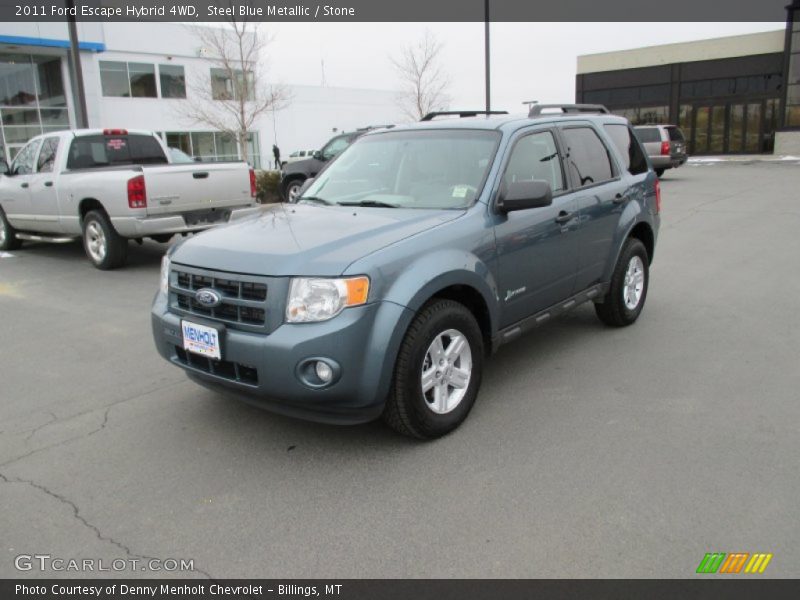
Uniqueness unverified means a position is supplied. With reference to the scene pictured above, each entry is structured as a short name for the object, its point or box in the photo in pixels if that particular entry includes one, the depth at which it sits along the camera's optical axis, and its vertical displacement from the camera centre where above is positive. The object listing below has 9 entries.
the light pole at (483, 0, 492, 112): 19.94 +3.65
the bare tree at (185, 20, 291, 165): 27.25 +3.60
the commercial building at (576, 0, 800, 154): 36.84 +3.38
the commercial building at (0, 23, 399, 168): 28.55 +3.77
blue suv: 3.37 -0.66
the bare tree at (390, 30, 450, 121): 33.24 +2.91
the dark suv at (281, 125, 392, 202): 16.38 -0.23
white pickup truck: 8.54 -0.40
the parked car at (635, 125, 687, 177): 23.27 +0.03
